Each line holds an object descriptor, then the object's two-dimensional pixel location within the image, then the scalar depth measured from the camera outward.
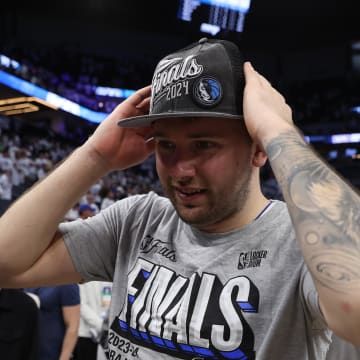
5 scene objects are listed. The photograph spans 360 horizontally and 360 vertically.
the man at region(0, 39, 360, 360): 0.96
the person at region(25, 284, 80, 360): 3.38
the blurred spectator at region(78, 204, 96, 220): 5.35
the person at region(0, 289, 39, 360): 2.09
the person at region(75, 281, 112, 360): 4.06
